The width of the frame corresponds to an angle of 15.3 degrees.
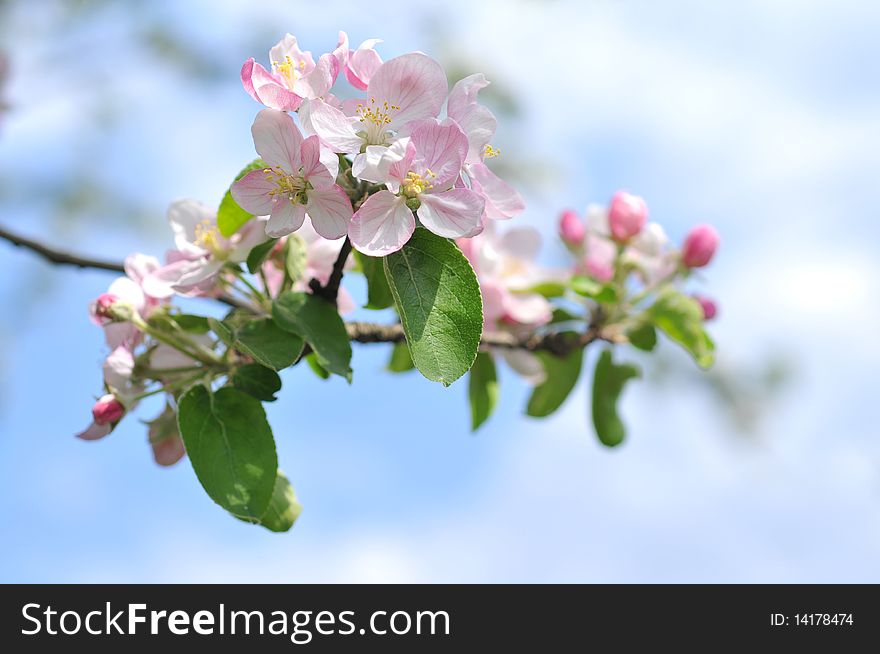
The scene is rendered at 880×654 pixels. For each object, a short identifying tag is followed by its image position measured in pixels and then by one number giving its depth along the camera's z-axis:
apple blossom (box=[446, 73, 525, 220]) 0.90
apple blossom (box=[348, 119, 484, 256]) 0.89
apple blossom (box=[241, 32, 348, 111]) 0.89
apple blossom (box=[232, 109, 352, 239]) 0.89
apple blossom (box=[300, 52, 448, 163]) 0.90
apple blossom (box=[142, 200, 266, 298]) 0.95
